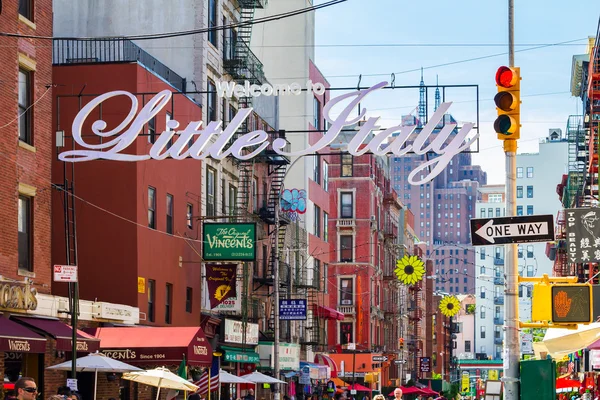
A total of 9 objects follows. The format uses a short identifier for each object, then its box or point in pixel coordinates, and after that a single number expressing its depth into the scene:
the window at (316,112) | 67.46
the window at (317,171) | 68.06
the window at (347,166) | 87.94
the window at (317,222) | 68.01
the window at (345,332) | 83.62
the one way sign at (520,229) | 14.70
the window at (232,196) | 48.00
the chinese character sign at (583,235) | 28.53
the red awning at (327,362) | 69.06
